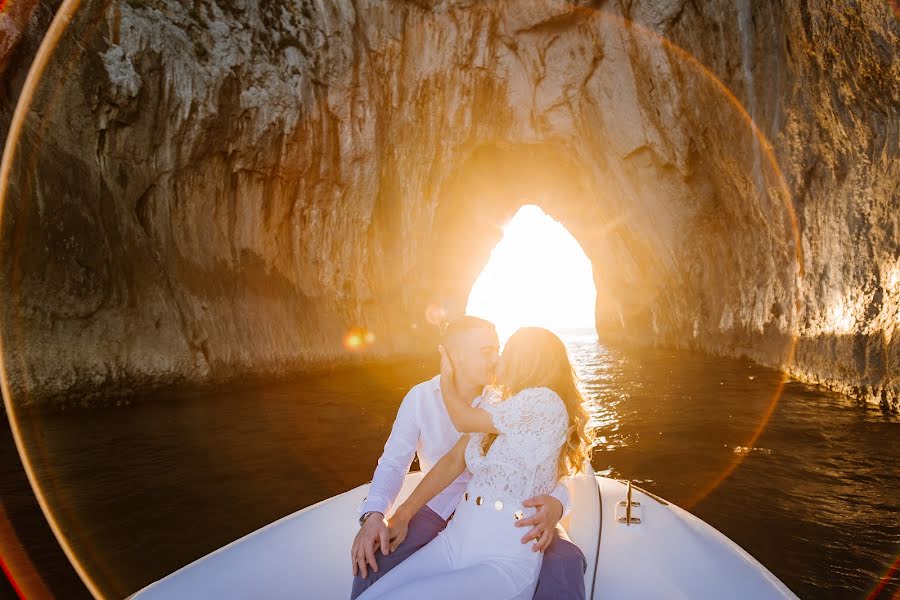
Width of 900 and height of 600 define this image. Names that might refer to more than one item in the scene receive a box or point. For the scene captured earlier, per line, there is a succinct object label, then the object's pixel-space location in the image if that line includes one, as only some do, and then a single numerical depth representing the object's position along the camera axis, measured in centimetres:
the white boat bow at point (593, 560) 207
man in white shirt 192
